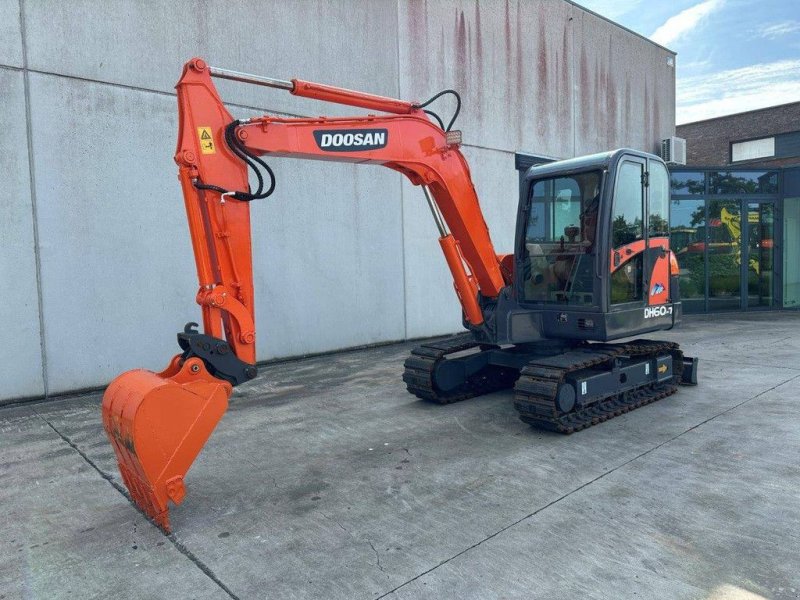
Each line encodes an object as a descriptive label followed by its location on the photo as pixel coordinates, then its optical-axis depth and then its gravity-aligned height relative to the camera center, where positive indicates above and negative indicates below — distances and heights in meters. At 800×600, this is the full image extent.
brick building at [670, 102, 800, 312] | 14.12 +0.50
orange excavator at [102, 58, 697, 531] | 3.78 -0.18
